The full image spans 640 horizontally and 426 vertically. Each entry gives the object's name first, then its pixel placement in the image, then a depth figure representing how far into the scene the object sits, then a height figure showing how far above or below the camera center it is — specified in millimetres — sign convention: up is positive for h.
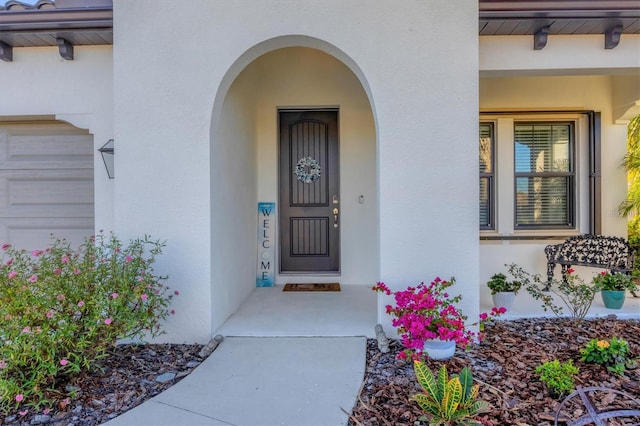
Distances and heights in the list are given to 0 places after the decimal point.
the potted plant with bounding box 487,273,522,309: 3988 -896
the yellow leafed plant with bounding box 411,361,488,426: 1982 -1070
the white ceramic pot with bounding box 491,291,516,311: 3980 -971
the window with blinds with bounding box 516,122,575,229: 5207 +536
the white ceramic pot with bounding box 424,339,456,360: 2822 -1081
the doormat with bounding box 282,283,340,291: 4844 -1021
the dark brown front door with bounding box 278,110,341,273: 5246 +309
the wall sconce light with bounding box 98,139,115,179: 3663 +569
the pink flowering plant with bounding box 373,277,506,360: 2592 -809
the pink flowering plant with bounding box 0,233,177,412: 2307 -716
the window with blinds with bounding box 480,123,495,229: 5195 +525
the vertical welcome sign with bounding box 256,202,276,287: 5129 -371
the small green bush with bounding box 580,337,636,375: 2627 -1067
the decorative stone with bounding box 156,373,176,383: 2666 -1238
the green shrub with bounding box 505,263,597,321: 3494 -881
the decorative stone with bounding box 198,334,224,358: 3035 -1160
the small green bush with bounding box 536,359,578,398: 2312 -1096
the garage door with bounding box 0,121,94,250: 4297 +368
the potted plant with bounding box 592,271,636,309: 3861 -827
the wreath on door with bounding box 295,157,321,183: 5266 +635
